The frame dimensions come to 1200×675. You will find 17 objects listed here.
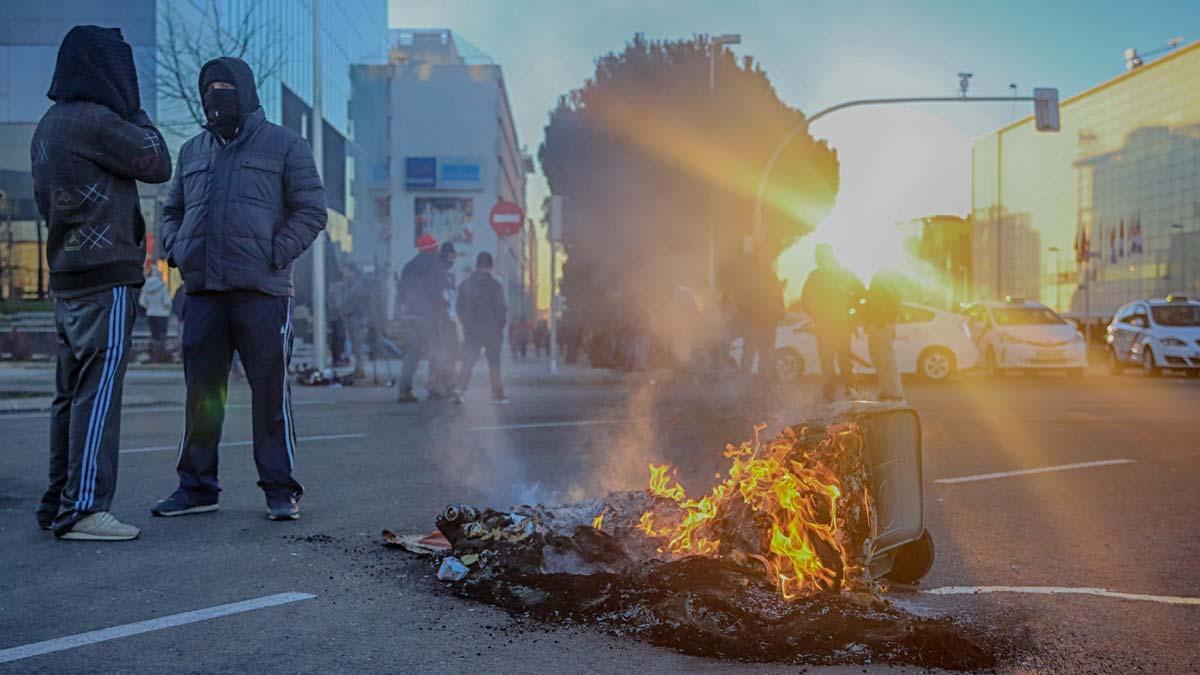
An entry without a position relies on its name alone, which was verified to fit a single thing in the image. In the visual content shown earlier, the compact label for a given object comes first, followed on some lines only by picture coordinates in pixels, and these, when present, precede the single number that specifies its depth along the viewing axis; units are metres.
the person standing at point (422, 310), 13.99
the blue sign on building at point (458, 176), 51.34
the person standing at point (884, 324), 13.66
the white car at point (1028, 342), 24.48
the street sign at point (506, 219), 23.06
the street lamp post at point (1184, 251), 63.91
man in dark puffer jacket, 5.45
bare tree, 24.94
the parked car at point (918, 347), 22.91
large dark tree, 43.88
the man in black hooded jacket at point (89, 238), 5.04
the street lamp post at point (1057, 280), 80.75
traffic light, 26.39
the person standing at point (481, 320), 14.59
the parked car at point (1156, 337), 25.22
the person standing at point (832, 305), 14.71
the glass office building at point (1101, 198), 65.69
